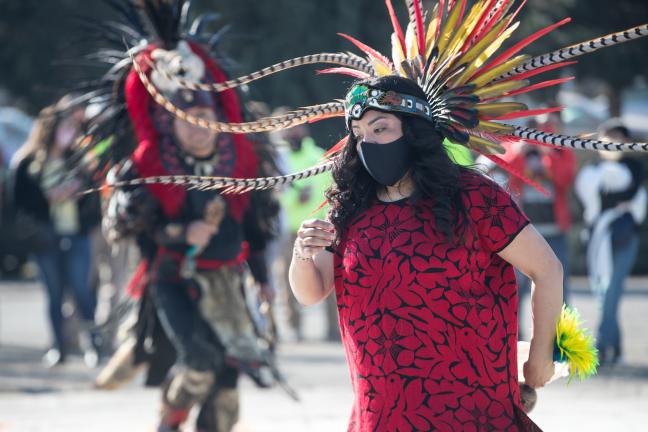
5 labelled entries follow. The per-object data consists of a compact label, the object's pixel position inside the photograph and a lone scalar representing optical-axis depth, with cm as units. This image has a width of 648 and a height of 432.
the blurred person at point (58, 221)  2050
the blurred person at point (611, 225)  1923
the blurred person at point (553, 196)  1954
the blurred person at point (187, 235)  1241
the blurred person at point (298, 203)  2198
